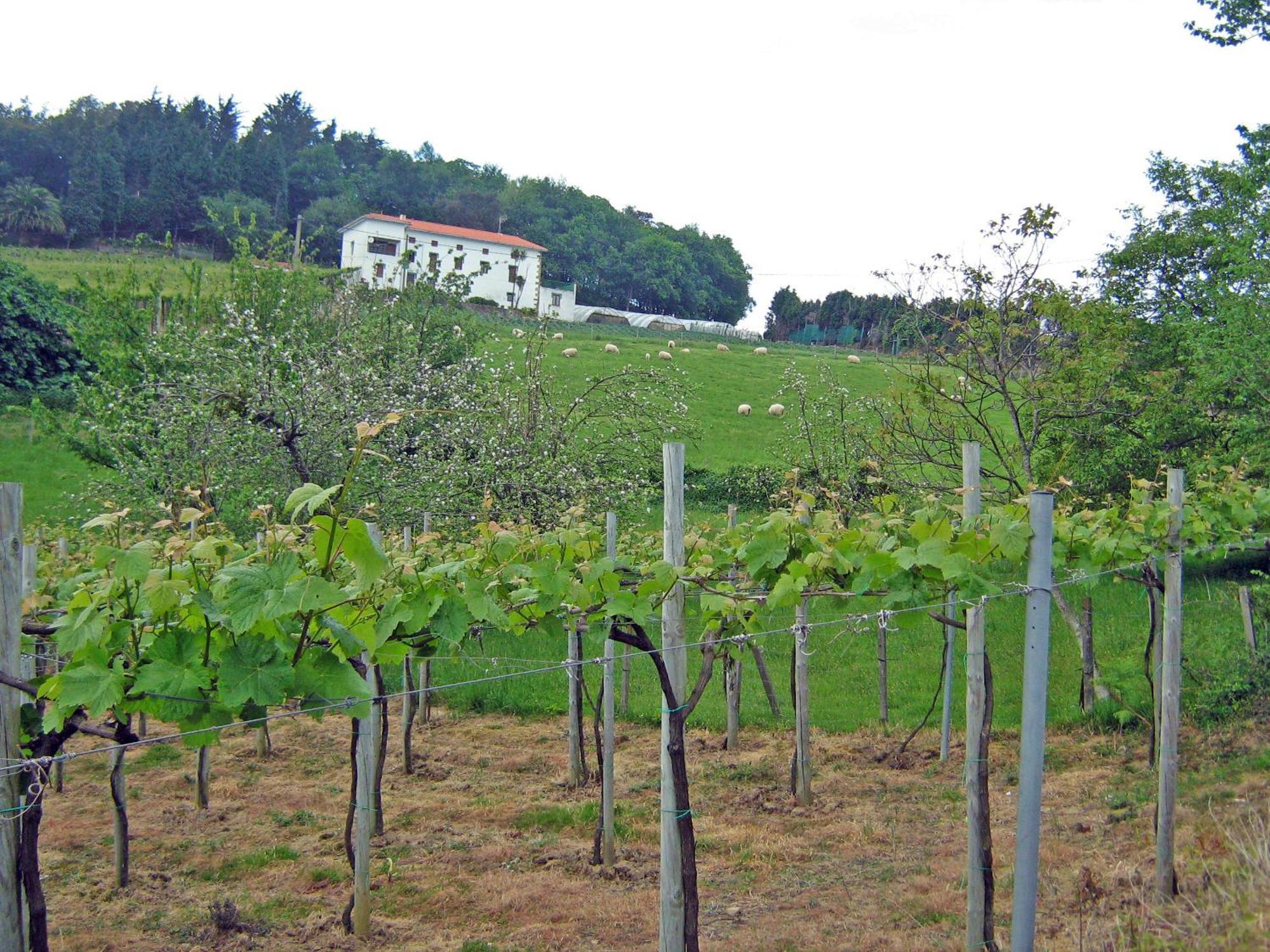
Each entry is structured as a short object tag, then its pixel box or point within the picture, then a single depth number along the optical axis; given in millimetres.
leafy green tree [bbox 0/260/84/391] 32406
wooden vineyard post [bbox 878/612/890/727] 10492
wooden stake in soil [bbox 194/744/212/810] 7785
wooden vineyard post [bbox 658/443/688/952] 4203
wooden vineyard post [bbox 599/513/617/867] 6562
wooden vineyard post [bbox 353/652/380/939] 5320
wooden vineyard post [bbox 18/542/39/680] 7215
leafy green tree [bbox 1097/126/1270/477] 11047
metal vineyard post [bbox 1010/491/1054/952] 3939
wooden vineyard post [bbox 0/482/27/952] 3014
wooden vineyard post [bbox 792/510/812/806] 7824
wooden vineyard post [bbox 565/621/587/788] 7832
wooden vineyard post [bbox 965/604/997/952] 4758
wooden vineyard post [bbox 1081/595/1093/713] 9938
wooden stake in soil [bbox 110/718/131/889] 6125
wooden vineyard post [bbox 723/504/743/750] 9500
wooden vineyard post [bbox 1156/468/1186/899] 5426
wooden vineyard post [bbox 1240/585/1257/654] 9781
